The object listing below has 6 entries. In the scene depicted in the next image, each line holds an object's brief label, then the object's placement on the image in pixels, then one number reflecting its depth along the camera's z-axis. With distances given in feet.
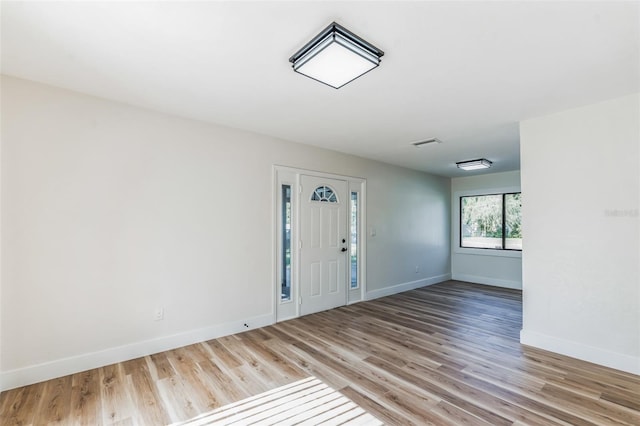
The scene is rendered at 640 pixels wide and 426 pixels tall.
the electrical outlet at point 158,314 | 10.09
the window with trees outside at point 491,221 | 20.69
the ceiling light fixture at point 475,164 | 17.12
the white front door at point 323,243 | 14.28
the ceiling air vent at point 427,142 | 13.42
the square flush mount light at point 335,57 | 5.95
